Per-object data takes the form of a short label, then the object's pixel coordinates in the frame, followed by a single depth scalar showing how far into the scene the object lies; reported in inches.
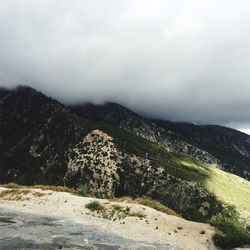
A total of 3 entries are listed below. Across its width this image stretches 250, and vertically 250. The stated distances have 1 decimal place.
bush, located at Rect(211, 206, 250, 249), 1009.7
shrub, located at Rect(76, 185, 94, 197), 1618.5
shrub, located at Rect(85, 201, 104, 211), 1285.6
